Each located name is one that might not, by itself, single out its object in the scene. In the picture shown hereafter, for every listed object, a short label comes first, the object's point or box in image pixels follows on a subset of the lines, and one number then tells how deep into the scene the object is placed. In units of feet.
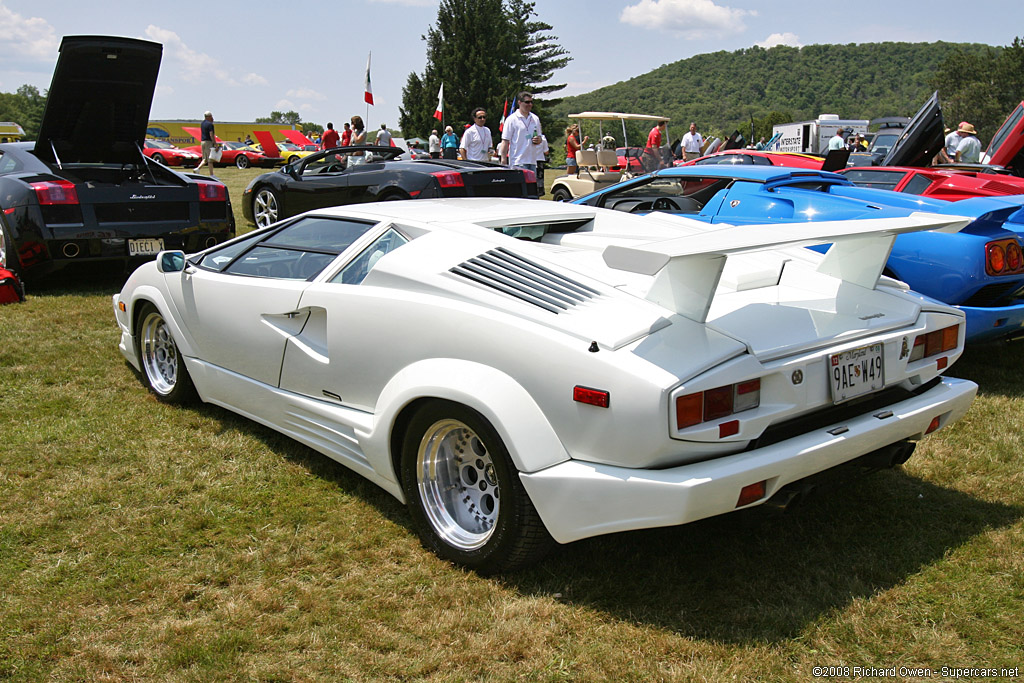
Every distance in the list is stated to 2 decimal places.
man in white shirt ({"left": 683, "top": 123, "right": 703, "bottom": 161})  63.82
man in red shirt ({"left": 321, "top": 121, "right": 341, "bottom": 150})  57.26
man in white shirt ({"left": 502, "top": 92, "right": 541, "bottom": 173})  36.70
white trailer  95.76
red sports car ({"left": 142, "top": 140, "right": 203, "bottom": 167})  103.76
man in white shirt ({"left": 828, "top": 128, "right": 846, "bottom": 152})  60.59
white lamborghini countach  7.34
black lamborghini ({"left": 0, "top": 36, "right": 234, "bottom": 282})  22.24
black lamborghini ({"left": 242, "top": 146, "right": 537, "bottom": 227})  29.63
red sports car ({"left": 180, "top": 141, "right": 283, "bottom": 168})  109.70
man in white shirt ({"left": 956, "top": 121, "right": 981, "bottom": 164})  39.96
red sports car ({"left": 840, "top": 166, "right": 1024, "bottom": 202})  19.45
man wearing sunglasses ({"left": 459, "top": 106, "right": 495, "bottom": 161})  41.60
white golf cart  40.04
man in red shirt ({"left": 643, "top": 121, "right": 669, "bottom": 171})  60.29
